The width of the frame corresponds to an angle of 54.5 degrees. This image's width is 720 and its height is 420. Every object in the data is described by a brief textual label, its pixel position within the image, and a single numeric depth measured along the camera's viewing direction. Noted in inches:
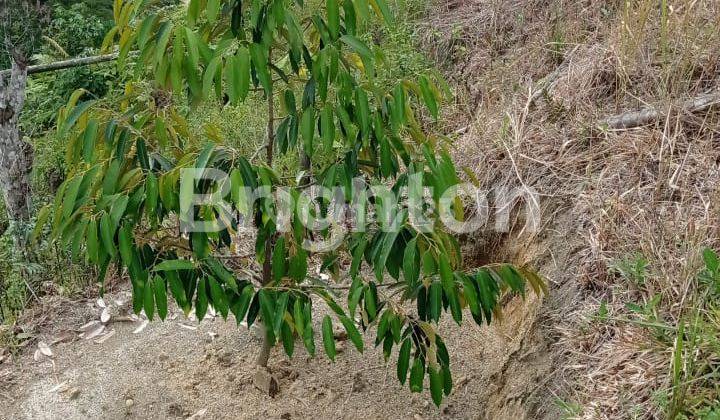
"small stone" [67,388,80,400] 102.9
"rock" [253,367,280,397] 96.2
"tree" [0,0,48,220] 126.7
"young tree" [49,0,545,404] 60.7
